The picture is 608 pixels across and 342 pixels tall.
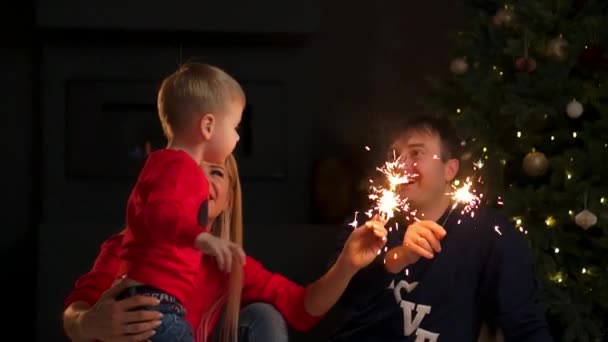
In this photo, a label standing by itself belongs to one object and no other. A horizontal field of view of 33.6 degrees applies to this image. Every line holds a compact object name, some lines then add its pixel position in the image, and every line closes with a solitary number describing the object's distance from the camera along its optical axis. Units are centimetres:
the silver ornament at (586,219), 284
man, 237
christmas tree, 291
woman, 195
